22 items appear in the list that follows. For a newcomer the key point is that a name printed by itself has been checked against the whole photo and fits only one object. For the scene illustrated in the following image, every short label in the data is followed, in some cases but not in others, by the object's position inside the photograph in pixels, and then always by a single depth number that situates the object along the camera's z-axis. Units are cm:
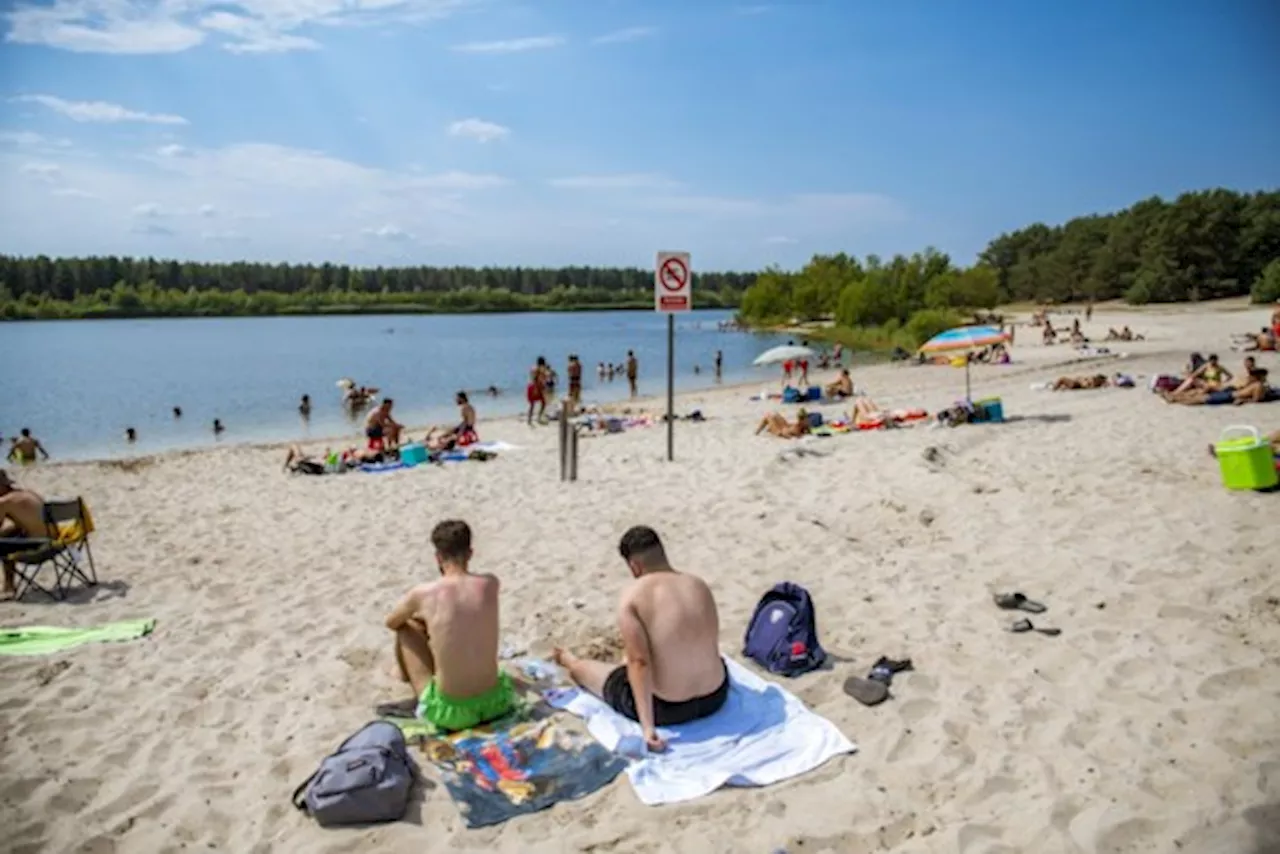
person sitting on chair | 722
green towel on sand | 565
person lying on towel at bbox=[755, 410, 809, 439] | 1469
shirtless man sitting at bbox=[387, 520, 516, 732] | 439
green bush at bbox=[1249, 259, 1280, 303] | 5219
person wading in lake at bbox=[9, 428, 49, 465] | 1850
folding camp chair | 716
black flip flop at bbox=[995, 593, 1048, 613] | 581
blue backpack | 509
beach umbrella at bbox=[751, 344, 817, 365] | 2106
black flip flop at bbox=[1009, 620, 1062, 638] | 539
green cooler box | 808
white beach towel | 391
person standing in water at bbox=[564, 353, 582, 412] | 2378
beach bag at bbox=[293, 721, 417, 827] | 363
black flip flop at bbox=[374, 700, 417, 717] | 462
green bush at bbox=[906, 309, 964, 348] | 4906
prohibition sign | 1075
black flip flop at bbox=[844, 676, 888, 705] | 461
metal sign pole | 1145
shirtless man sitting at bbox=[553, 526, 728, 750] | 414
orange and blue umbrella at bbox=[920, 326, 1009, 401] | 1333
